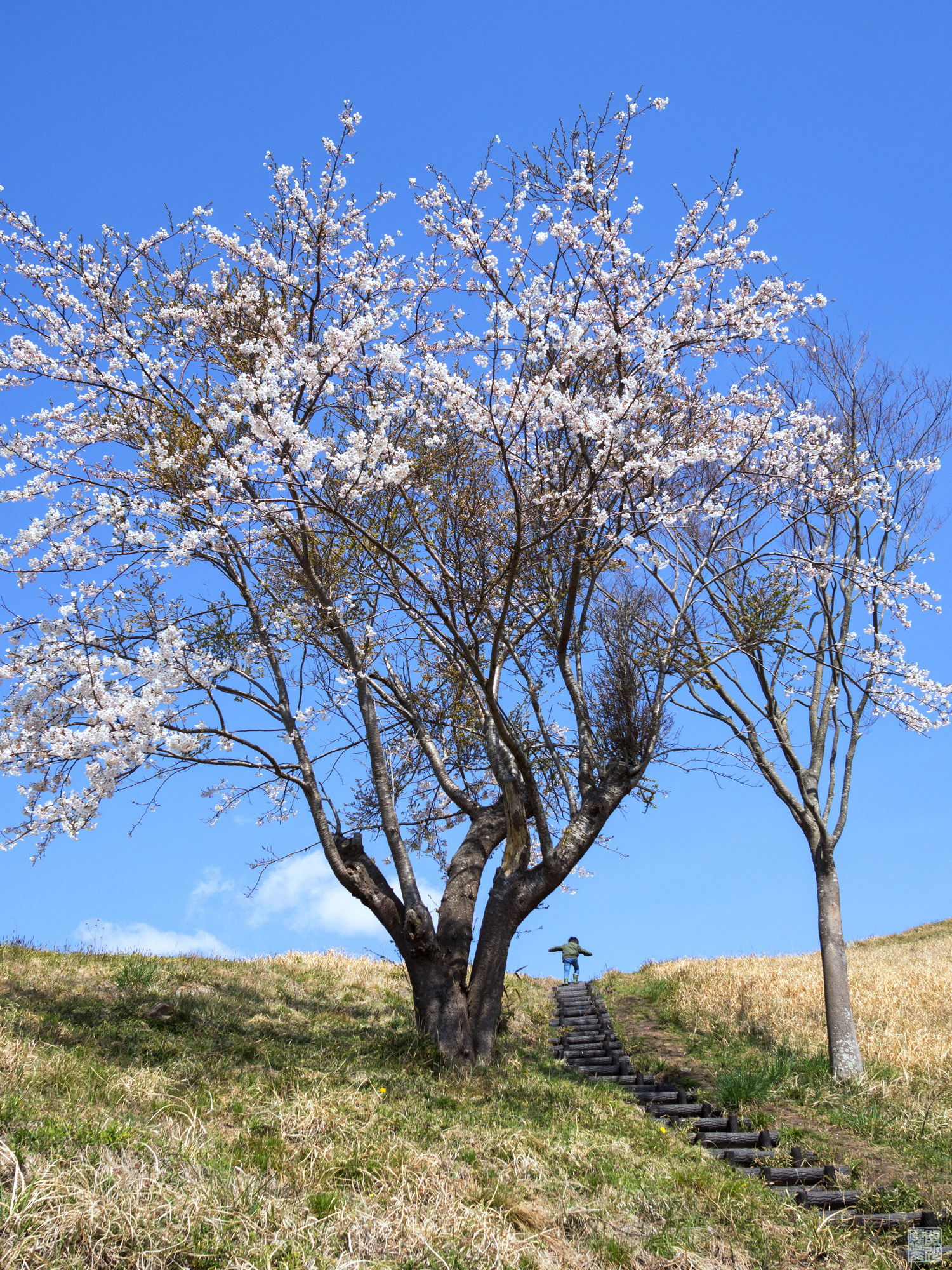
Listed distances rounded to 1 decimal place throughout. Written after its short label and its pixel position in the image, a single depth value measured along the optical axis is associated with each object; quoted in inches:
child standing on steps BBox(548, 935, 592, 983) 780.0
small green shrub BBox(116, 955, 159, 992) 467.5
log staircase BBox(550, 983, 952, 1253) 318.0
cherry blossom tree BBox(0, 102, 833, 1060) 362.3
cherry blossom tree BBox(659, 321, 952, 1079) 511.8
